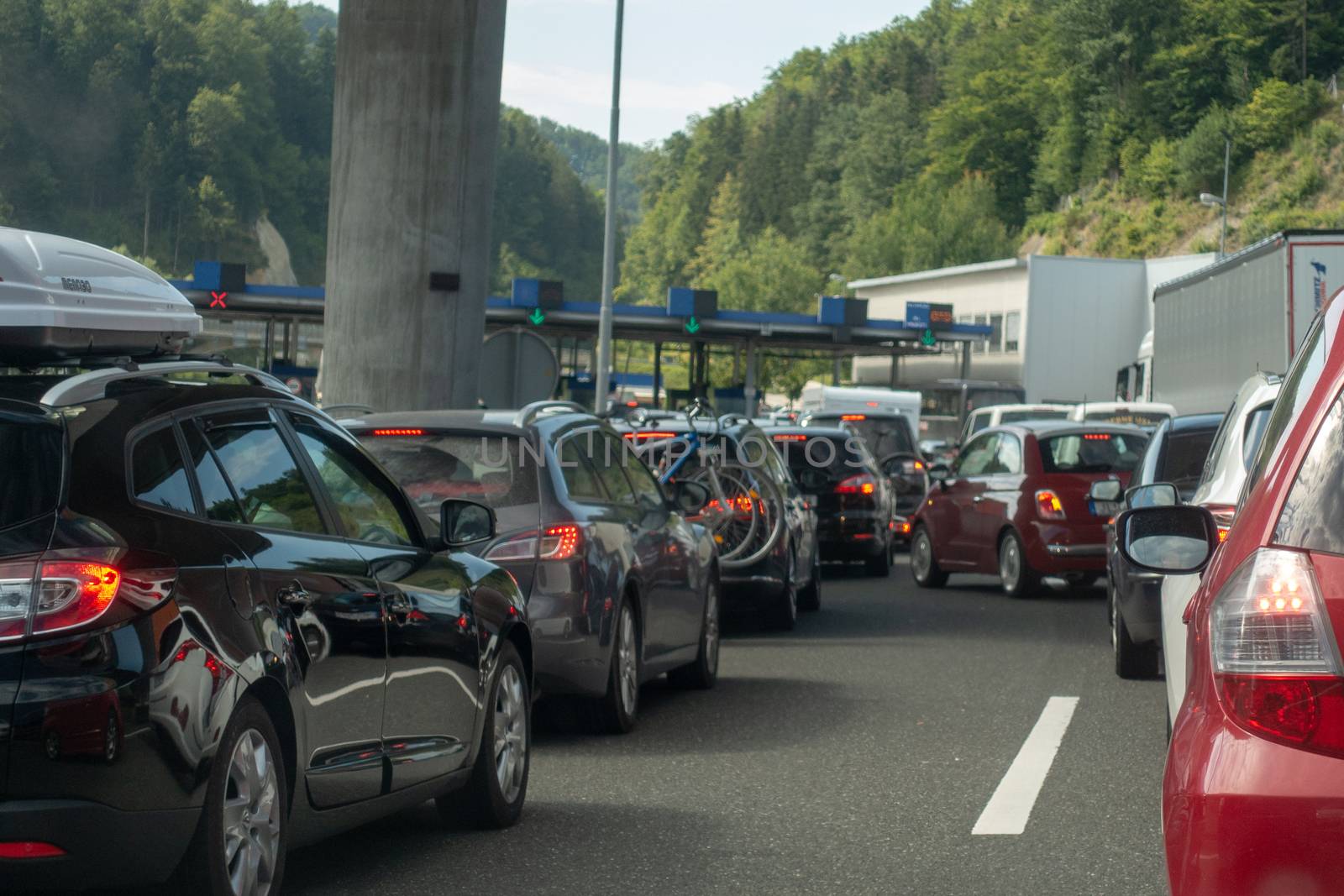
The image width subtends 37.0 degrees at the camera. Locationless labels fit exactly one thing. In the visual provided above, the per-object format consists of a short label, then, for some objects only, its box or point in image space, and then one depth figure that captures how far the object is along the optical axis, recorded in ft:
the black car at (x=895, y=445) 86.58
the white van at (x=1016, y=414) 95.30
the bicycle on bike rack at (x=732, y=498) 48.34
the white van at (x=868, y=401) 110.73
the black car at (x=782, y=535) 47.88
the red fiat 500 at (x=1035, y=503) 56.24
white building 204.64
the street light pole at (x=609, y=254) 103.14
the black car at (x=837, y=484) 66.59
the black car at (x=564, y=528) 28.71
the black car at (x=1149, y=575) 34.73
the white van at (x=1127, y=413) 81.76
